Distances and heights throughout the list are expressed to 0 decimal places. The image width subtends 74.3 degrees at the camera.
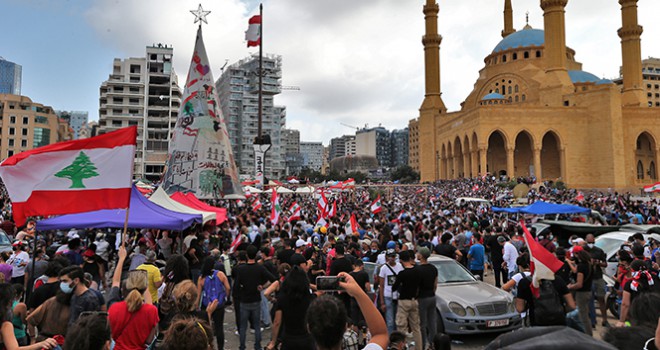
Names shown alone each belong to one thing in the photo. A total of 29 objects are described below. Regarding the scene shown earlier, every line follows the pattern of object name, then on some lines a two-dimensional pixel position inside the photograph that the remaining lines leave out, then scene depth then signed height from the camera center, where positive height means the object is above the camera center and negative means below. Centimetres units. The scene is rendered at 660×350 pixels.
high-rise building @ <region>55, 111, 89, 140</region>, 16841 +3312
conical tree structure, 1517 +206
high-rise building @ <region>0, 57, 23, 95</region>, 18950 +5610
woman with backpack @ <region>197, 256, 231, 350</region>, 566 -116
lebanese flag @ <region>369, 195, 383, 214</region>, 1895 -22
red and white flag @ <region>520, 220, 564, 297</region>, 505 -73
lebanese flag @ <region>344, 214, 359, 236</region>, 1290 -75
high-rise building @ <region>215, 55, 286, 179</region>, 8731 +1865
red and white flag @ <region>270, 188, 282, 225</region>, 1503 -35
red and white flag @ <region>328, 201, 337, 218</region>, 1783 -41
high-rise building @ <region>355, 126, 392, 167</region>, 18162 +2364
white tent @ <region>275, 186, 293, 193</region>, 2625 +73
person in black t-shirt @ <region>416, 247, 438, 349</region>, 604 -129
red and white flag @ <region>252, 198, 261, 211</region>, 2211 -21
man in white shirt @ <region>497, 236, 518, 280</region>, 899 -114
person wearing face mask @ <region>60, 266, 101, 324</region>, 425 -89
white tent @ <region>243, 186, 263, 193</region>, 2477 +72
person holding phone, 270 -76
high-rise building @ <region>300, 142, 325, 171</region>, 19521 +1763
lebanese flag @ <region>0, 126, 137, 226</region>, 551 +35
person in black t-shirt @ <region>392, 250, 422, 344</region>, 597 -126
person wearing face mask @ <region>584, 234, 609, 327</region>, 726 -149
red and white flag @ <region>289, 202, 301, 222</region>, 1645 -43
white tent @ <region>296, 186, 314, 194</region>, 3100 +93
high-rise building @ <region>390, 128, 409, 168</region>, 17812 +2279
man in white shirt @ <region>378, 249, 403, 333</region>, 652 -130
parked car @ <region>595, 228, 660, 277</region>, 908 -93
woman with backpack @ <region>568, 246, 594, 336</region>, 649 -121
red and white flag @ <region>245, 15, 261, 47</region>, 3086 +1207
